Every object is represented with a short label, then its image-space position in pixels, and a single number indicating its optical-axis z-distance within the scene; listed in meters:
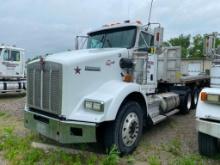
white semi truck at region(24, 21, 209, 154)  2.67
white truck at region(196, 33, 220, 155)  2.67
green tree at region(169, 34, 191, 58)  37.12
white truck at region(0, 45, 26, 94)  8.81
